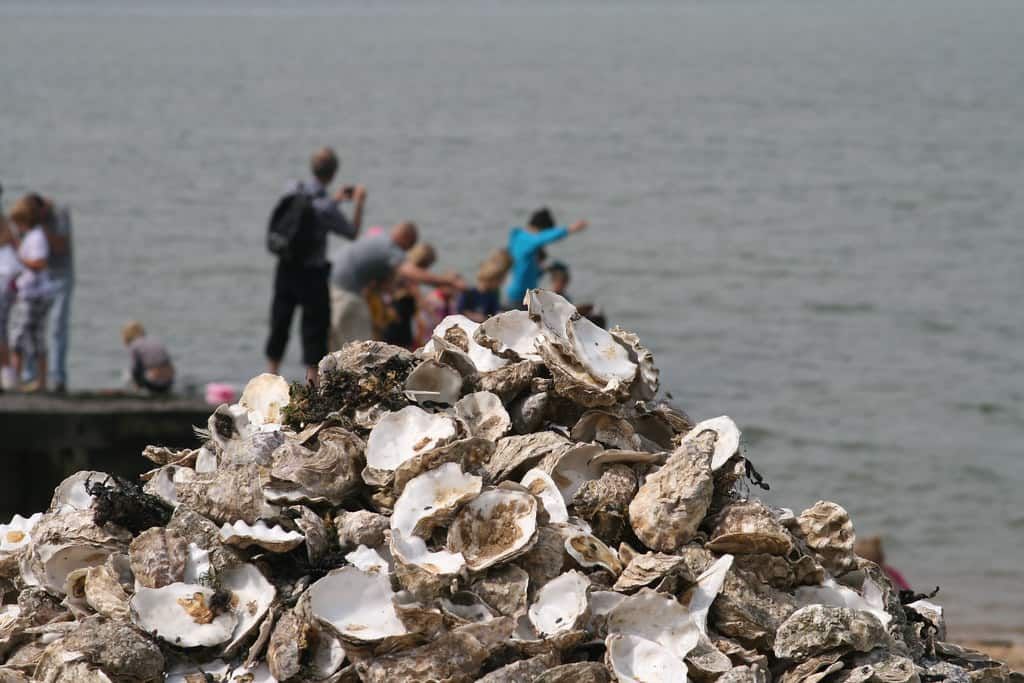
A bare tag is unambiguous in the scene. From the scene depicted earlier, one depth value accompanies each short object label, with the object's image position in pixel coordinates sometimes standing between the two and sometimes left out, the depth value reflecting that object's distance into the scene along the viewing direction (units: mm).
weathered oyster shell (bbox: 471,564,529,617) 7418
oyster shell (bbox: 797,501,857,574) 8406
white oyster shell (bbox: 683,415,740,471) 8422
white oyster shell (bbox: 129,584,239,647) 7305
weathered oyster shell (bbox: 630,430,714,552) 7863
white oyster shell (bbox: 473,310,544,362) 9094
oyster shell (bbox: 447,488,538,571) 7609
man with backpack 23234
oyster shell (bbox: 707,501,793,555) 7852
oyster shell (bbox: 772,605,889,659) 7355
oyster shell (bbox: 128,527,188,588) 7527
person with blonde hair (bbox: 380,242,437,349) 24344
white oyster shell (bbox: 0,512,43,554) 8671
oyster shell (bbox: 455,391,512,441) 8555
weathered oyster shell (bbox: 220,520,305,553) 7578
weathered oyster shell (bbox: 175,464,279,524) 7820
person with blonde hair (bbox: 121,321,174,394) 27875
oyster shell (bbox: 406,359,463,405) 8695
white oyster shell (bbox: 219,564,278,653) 7355
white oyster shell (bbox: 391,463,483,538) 7668
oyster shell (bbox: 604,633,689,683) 7211
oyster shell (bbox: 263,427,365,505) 7863
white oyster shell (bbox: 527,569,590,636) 7344
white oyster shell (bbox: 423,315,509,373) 8914
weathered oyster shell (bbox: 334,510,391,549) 7770
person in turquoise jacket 27484
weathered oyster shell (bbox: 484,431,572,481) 8203
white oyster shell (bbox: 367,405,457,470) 8141
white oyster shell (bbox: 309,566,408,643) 7109
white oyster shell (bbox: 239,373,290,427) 9164
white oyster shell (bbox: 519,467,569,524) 7965
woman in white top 25937
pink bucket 26703
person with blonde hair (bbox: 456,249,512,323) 25984
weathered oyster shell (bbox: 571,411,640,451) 8562
